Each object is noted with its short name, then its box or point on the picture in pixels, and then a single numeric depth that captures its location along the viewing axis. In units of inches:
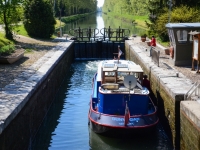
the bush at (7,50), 738.9
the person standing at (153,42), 999.4
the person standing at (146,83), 572.7
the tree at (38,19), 1199.6
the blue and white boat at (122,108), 458.6
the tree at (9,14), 1011.9
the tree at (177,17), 1017.5
